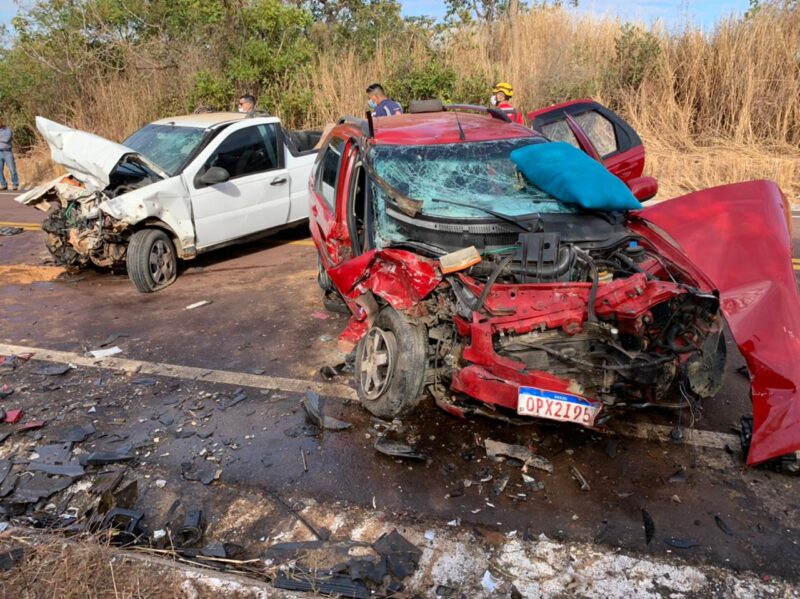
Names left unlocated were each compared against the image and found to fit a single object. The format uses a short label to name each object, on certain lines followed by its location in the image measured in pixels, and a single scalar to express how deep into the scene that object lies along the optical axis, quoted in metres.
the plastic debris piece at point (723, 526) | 3.11
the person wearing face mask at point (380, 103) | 9.21
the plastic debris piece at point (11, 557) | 2.81
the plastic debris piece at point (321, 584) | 2.71
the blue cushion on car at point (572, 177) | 4.25
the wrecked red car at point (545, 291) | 3.45
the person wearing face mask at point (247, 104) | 9.85
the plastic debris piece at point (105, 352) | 5.47
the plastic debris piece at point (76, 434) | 4.13
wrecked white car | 7.04
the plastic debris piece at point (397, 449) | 3.80
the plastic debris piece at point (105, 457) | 3.87
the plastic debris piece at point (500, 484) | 3.48
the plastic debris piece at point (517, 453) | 3.69
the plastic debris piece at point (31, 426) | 4.28
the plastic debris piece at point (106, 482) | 3.55
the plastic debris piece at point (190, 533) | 3.14
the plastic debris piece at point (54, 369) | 5.13
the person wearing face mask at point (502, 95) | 9.55
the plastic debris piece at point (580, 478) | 3.49
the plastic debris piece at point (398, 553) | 2.91
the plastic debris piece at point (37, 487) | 3.57
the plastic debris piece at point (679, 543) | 3.03
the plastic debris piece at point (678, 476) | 3.52
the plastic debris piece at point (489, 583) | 2.79
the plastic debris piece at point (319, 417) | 4.18
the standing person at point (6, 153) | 14.70
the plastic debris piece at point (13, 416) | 4.37
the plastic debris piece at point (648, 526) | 3.10
